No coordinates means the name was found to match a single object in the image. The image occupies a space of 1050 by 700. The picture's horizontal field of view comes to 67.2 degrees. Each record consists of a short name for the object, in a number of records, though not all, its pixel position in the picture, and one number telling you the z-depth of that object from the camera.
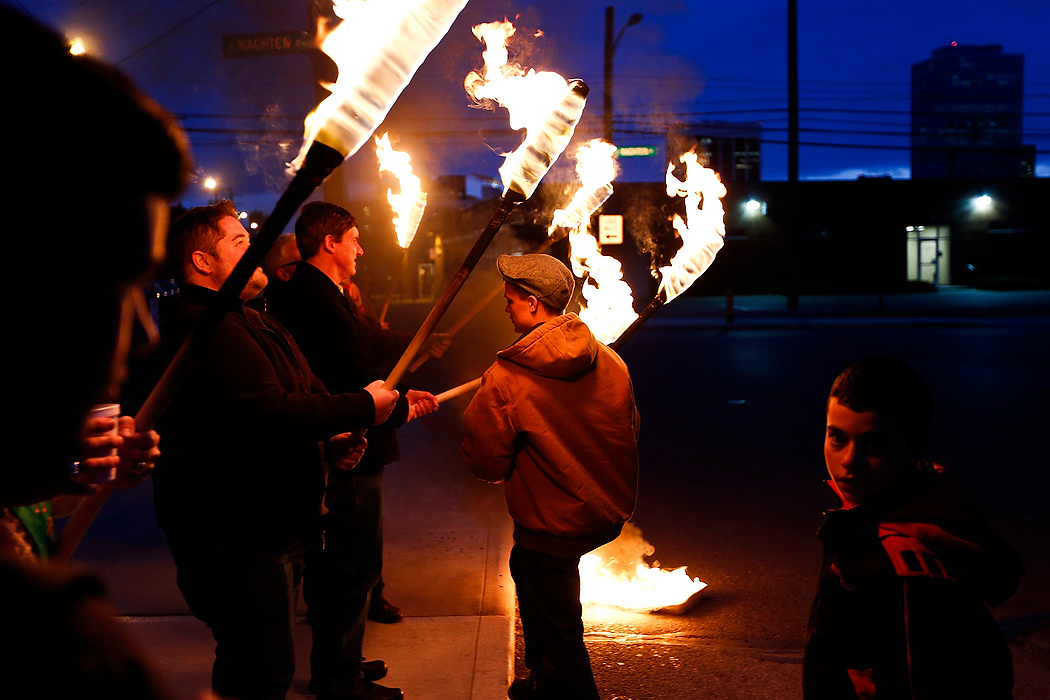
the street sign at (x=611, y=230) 18.42
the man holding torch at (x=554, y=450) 2.89
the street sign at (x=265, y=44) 8.54
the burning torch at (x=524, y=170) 2.61
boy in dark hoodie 1.60
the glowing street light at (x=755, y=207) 42.81
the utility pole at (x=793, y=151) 26.36
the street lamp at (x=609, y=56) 23.22
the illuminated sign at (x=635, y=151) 17.05
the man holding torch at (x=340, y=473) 3.29
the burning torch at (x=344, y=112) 1.54
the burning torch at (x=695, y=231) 3.61
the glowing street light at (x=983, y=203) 43.72
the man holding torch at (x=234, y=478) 2.42
